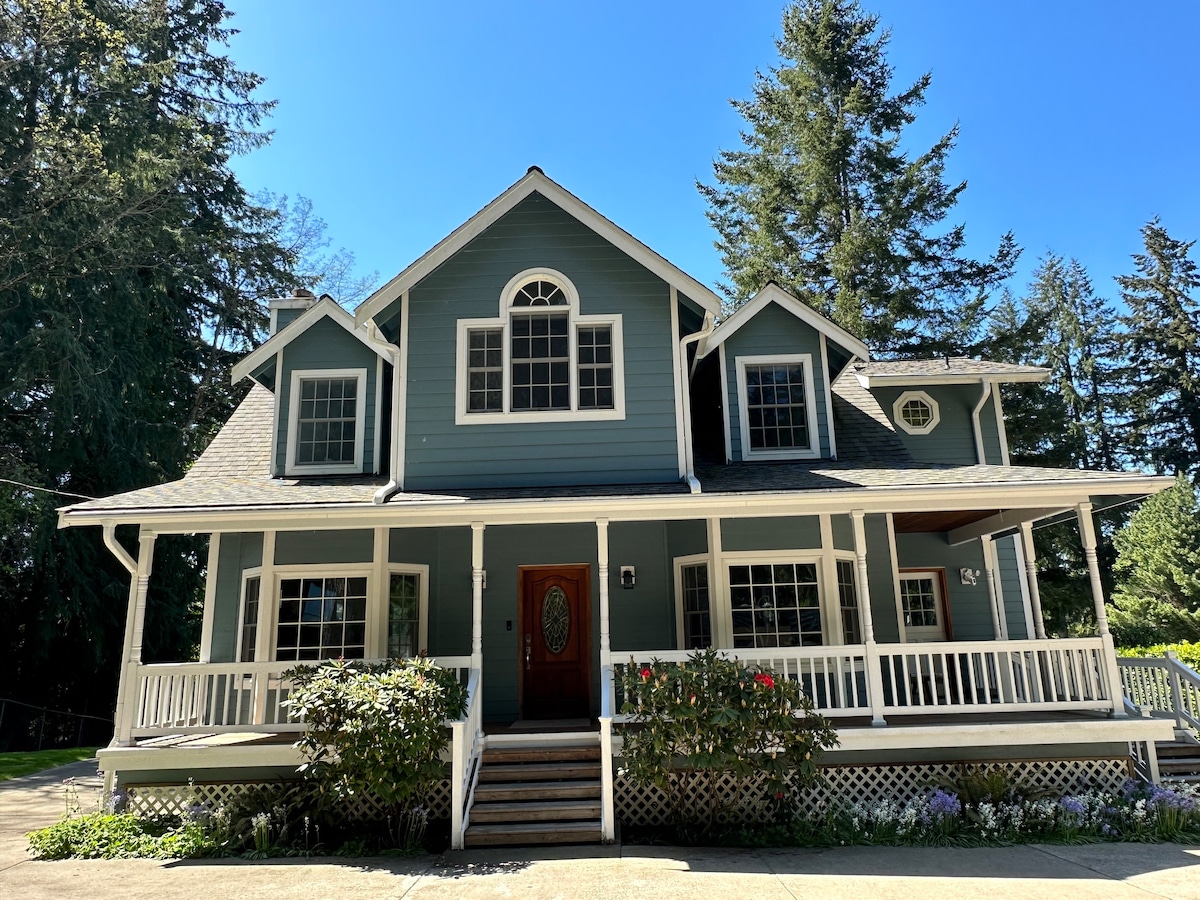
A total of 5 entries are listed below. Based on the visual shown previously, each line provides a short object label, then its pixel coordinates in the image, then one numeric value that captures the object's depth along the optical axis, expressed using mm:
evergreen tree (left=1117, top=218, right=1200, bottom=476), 31281
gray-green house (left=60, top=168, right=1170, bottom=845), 8492
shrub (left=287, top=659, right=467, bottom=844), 7207
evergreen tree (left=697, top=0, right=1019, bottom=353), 23484
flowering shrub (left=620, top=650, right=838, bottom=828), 7434
